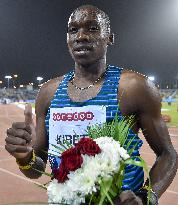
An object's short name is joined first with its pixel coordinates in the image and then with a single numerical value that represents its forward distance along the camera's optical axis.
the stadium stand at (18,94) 70.03
